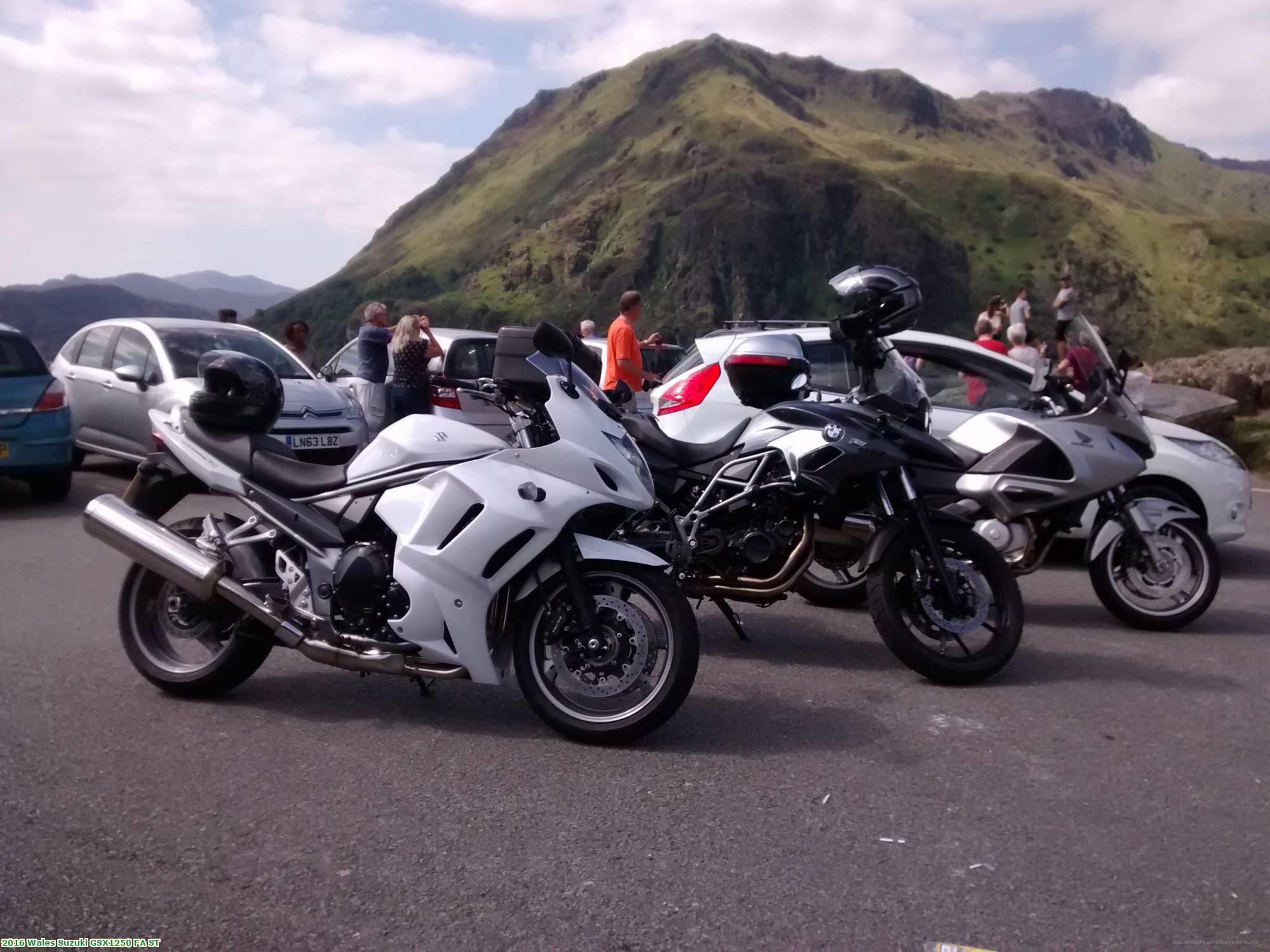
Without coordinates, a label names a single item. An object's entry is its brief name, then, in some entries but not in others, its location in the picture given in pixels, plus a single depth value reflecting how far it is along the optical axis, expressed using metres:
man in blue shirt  12.13
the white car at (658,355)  14.27
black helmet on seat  4.98
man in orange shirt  11.16
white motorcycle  4.46
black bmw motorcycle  5.33
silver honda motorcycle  6.32
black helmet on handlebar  6.11
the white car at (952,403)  7.72
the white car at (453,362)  11.22
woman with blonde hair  11.23
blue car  10.27
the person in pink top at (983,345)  8.34
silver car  11.22
